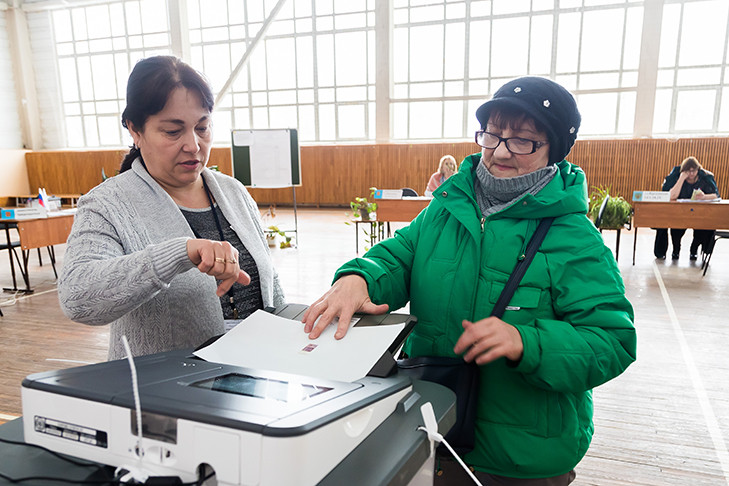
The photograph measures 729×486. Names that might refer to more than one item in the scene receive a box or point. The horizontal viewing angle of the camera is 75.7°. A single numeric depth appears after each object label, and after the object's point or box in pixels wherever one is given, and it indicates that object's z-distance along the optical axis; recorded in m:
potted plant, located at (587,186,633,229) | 5.76
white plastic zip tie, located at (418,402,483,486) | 0.56
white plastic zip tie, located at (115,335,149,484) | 0.46
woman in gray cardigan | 0.84
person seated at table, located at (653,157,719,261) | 5.90
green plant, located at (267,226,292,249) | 6.68
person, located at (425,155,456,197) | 6.18
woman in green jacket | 0.77
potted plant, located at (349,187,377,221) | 6.00
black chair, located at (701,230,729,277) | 4.90
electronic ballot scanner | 0.44
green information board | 6.69
